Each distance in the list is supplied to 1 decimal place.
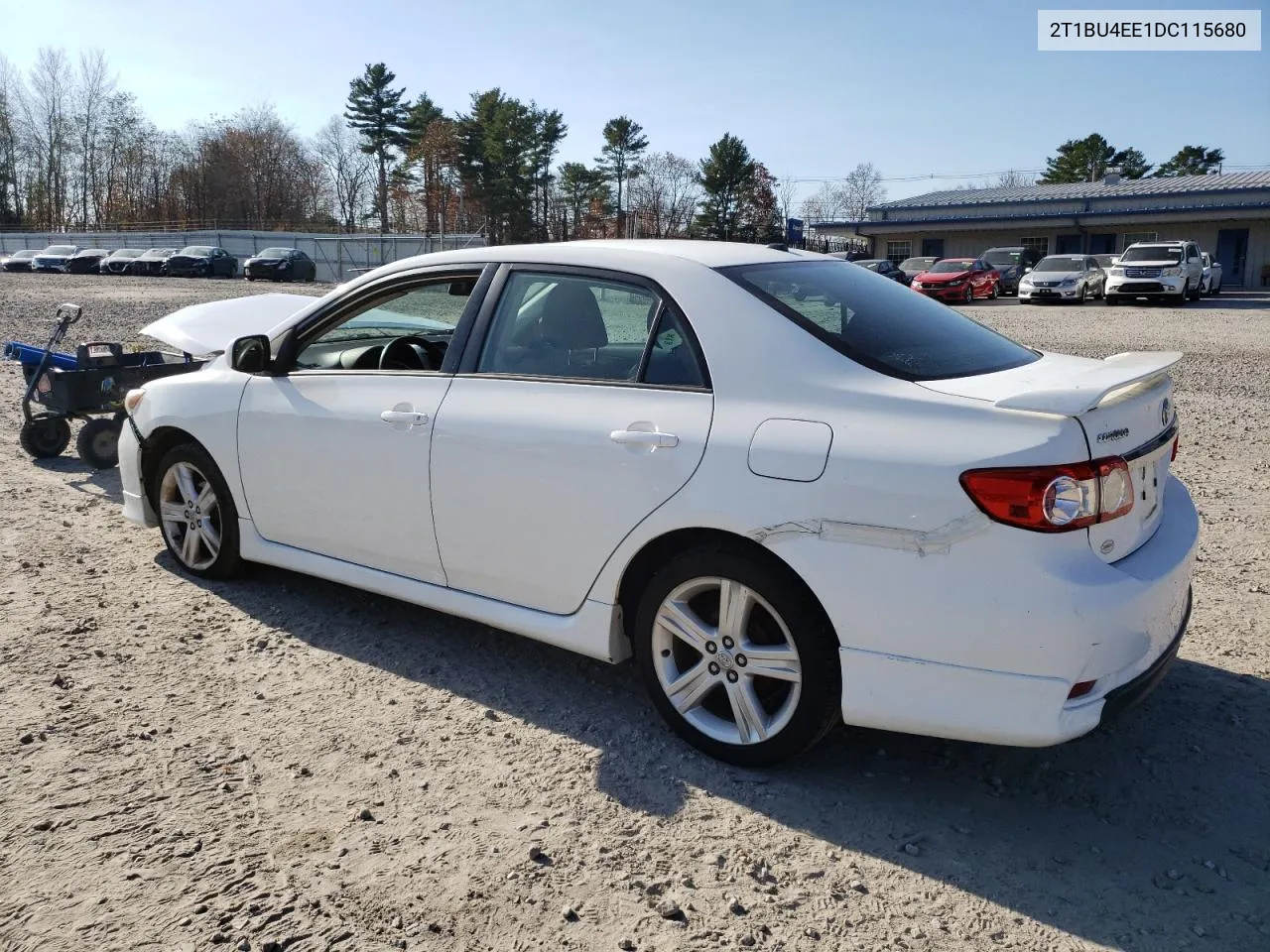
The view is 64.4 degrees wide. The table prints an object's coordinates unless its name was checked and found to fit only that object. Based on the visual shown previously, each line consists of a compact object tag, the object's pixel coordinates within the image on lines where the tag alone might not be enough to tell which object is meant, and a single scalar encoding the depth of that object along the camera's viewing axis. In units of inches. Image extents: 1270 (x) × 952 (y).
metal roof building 1798.7
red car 1272.1
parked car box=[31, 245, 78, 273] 2054.6
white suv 1125.7
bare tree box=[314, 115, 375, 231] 3307.1
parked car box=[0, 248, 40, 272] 2187.5
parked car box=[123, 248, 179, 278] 1897.1
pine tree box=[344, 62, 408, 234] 2849.4
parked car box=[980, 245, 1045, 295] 1453.0
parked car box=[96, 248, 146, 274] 1937.7
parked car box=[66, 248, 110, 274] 2004.2
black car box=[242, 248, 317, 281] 1637.6
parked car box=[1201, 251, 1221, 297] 1295.5
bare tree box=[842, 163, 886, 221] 3671.3
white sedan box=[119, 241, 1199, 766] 107.3
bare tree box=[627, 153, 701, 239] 2974.9
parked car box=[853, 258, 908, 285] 1429.6
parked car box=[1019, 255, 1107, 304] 1205.1
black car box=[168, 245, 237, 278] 1857.8
